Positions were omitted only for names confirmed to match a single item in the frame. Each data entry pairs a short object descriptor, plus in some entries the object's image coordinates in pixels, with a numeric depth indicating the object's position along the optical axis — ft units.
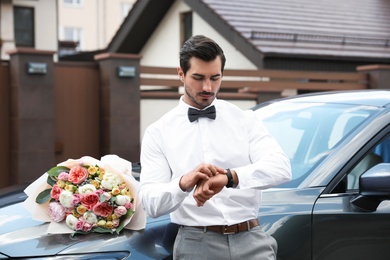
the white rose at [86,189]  9.30
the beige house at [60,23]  70.08
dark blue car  8.89
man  8.29
